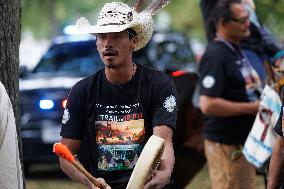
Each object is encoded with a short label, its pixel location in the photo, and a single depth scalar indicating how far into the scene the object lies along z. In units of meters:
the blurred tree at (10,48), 10.38
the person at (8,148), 7.15
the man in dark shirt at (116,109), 8.85
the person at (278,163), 9.05
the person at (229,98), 12.85
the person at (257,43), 13.62
